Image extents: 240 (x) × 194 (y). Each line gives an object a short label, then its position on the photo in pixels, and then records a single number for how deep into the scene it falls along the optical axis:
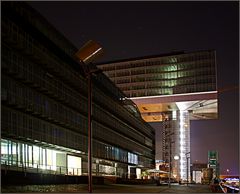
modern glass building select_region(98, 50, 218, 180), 120.56
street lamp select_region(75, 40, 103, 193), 14.09
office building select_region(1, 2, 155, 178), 36.84
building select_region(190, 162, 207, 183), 103.00
